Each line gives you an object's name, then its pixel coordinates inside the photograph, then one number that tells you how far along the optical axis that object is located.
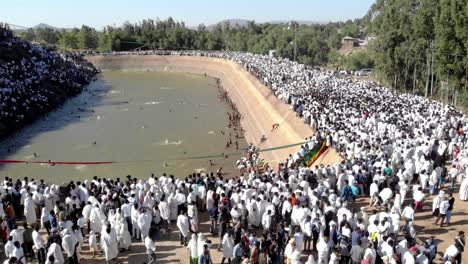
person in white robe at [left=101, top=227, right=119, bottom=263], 10.32
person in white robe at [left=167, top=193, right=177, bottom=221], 12.41
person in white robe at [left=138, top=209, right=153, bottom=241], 11.23
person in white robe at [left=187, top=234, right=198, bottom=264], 9.90
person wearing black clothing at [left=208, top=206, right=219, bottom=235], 11.94
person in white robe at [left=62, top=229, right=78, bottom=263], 10.11
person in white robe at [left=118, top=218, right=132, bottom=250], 11.01
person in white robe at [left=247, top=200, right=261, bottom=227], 11.83
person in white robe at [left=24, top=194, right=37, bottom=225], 12.39
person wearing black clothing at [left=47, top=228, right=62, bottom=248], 10.04
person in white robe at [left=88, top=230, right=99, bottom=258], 10.80
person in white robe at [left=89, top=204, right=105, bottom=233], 11.55
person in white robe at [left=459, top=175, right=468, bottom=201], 13.55
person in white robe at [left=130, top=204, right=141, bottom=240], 11.42
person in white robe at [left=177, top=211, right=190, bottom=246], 11.15
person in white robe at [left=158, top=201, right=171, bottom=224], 12.09
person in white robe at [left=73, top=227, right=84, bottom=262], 10.45
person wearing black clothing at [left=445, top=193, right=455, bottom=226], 11.84
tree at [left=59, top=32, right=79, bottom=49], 93.12
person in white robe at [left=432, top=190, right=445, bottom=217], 12.06
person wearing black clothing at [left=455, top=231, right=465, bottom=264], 9.42
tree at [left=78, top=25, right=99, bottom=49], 92.88
